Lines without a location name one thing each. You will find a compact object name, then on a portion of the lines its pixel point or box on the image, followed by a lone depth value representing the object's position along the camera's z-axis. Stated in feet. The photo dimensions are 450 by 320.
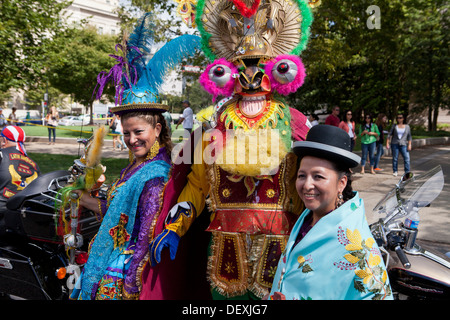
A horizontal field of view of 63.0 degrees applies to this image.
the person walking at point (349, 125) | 32.32
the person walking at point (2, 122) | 51.36
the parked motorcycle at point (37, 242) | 11.09
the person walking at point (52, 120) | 58.30
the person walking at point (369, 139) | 33.63
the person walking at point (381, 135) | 35.29
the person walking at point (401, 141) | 31.42
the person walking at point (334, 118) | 30.60
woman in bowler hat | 5.02
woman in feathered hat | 7.42
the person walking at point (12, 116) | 69.23
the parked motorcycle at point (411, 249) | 8.08
